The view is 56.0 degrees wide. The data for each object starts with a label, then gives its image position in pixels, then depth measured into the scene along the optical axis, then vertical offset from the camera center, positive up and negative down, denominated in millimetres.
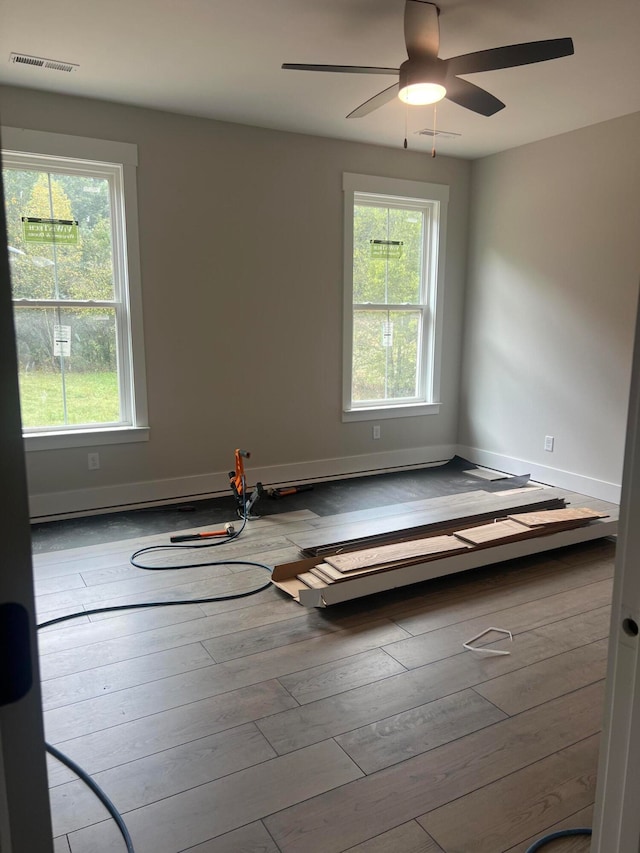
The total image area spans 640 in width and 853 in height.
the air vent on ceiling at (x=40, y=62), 3367 +1483
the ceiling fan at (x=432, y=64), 2639 +1206
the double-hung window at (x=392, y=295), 5281 +295
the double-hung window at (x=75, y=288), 4016 +261
